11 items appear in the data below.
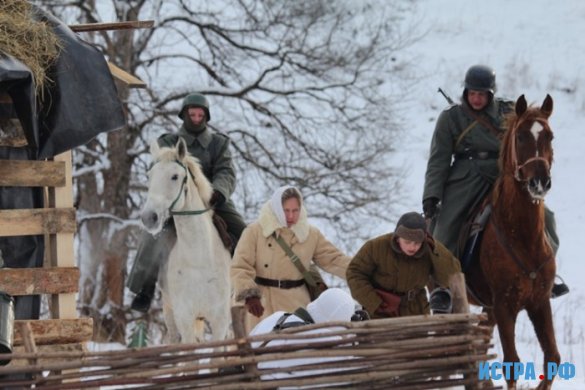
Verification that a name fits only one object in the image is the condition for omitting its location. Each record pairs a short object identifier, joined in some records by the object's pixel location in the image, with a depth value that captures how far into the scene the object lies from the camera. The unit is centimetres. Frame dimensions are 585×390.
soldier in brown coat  1622
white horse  2119
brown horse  1862
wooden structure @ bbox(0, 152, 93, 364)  1637
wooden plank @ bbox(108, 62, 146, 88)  1939
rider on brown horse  2053
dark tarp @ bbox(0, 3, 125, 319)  1637
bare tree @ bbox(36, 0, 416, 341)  3822
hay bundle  1650
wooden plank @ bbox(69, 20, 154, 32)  1831
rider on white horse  2209
